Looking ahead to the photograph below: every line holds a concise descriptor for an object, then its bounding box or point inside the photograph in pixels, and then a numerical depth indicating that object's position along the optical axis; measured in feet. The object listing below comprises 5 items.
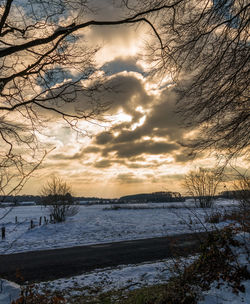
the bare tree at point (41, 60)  14.55
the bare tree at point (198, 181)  60.52
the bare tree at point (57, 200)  81.76
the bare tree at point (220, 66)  14.99
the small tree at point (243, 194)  24.64
